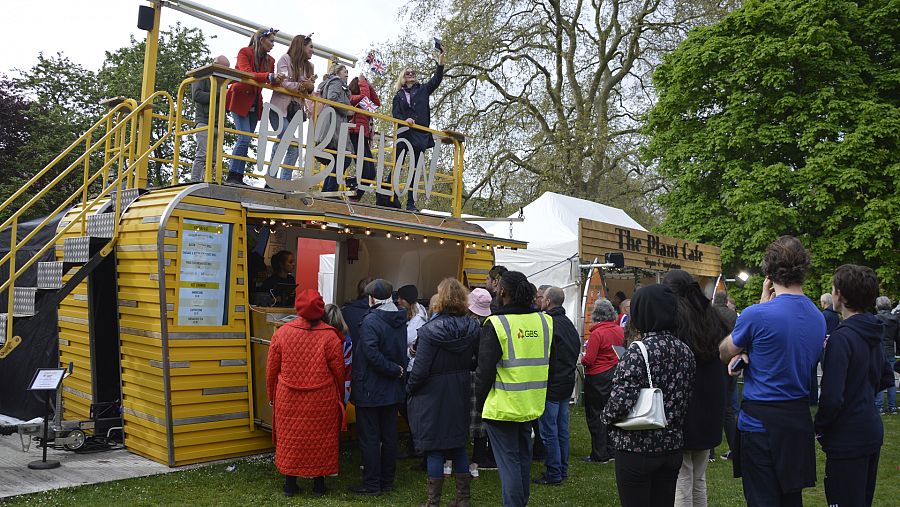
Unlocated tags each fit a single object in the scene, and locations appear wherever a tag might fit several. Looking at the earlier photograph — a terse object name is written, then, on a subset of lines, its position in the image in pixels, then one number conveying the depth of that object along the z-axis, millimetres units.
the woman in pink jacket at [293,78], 8041
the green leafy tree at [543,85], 23625
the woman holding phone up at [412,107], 9672
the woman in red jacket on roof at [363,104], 9375
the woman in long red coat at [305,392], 6000
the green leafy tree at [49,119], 21047
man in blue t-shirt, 3666
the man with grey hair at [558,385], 6805
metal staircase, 6805
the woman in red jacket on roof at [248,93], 7918
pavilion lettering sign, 7887
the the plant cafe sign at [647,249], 13008
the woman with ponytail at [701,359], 4344
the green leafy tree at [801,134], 17844
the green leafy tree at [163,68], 25628
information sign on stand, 6590
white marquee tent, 13258
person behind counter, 8922
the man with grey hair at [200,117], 8000
